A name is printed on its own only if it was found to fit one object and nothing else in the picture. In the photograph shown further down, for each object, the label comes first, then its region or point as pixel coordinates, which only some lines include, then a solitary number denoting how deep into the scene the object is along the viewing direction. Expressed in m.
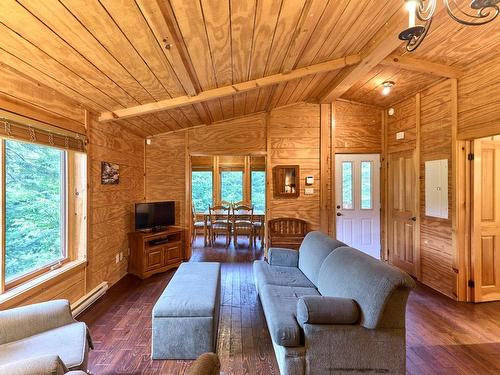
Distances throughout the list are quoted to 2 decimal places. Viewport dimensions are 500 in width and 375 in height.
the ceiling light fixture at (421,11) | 1.33
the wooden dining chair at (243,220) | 5.81
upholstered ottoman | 1.98
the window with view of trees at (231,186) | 7.55
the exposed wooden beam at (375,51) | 2.24
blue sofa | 1.66
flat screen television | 4.04
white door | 4.67
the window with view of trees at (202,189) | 7.54
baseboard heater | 2.69
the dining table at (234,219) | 5.86
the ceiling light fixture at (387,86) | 3.67
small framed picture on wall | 3.34
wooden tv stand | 3.84
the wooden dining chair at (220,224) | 5.82
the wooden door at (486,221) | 3.09
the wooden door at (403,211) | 3.92
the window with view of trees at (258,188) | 7.57
